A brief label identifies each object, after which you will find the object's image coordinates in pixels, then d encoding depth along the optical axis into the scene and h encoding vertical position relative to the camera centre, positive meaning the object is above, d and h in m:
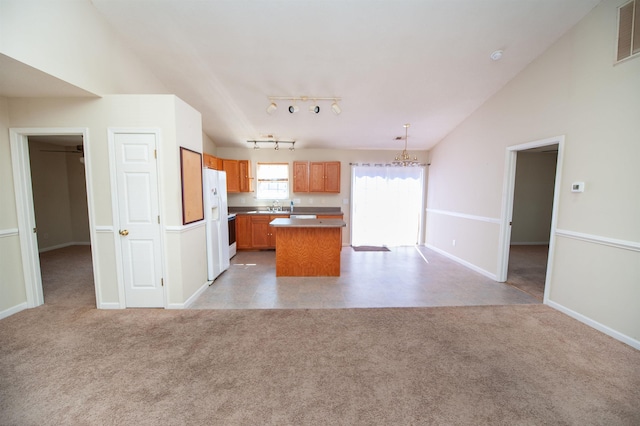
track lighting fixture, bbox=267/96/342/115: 3.79 +1.56
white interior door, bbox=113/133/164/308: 2.76 -0.33
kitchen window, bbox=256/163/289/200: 6.29 +0.30
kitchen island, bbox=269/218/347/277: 4.04 -1.00
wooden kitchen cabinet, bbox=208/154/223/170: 4.83 +0.65
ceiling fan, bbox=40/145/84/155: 5.57 +0.97
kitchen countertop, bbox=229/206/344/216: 6.12 -0.46
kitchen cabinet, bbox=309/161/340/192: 6.06 +0.42
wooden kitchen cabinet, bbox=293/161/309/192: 6.04 +0.42
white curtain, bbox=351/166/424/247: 6.35 -0.32
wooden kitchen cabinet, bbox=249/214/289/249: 5.73 -0.96
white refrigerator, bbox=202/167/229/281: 3.62 -0.49
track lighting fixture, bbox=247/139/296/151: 5.74 +1.23
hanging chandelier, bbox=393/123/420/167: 4.79 +0.95
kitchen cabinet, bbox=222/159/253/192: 5.88 +0.43
